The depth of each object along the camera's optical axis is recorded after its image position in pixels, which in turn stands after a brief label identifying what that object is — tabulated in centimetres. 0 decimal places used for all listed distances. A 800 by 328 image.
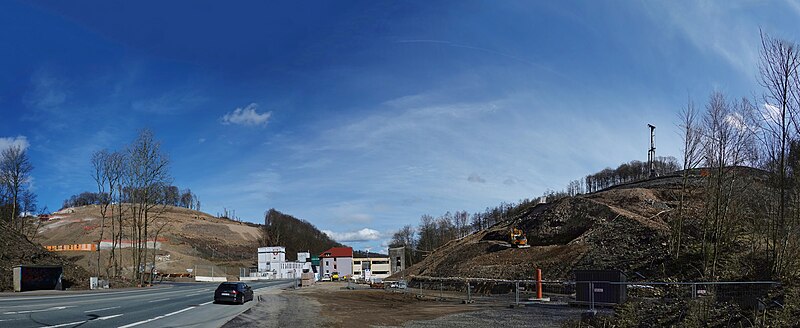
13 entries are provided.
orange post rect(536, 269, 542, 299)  2909
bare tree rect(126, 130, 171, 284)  6088
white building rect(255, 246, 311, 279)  11762
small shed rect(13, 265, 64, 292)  3684
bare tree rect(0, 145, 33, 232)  6053
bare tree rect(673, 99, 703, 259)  2803
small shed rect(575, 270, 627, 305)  2084
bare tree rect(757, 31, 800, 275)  1659
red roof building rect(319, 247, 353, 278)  12900
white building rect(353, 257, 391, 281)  12900
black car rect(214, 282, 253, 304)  3126
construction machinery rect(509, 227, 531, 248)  5672
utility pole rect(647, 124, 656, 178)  7488
